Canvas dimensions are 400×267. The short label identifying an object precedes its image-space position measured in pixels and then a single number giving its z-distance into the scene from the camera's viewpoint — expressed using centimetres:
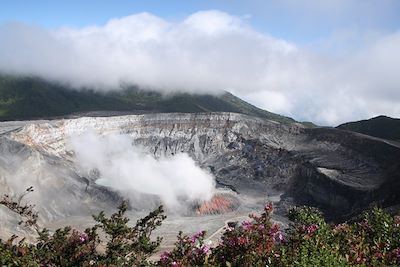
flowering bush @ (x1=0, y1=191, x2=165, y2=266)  1580
